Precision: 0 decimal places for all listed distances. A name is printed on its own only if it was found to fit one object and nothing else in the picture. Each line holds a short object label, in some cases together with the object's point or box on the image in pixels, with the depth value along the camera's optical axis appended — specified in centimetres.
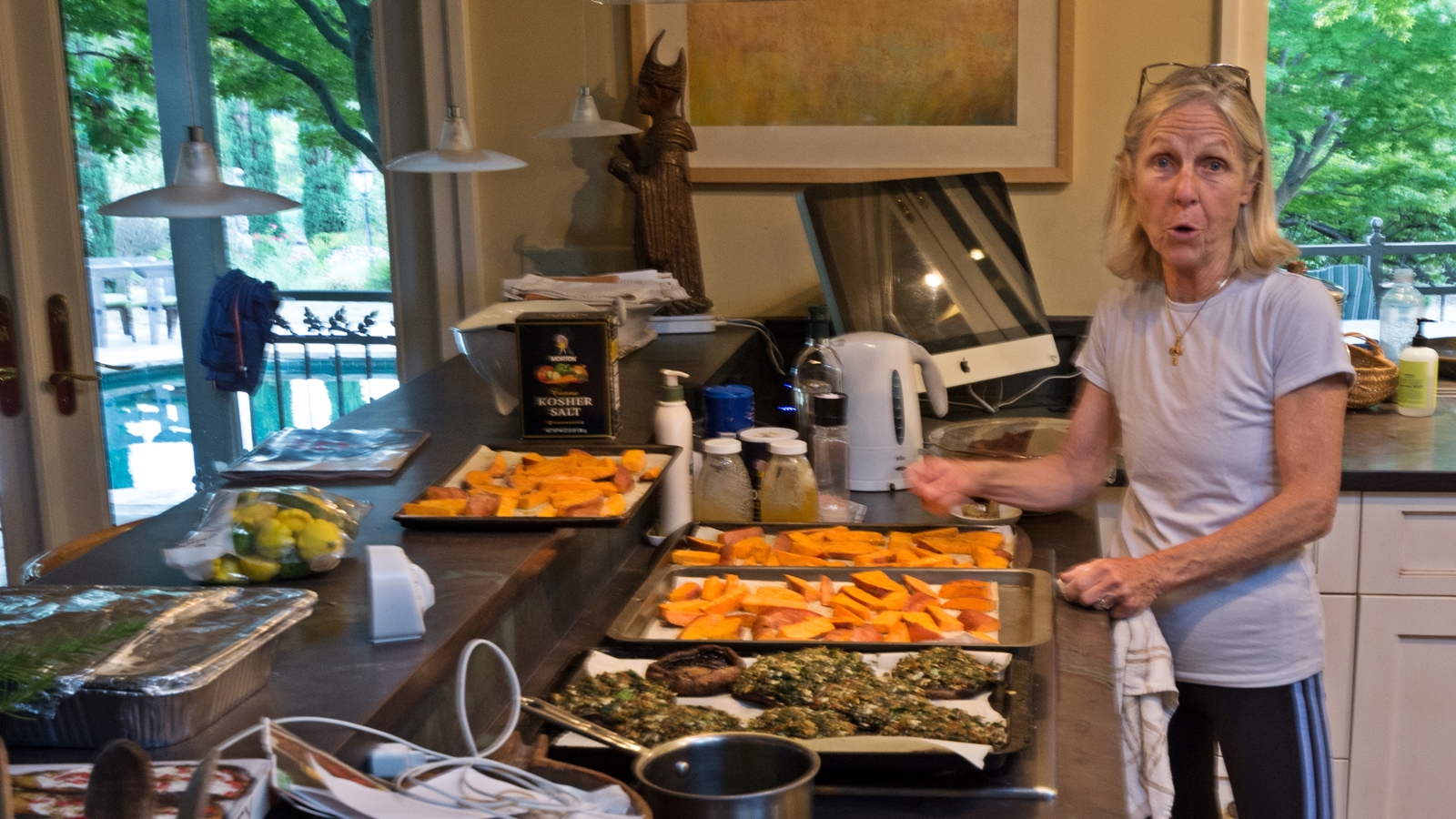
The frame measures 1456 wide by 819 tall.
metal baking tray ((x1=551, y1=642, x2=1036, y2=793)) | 103
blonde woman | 156
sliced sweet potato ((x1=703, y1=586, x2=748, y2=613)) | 147
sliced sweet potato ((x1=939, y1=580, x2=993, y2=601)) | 153
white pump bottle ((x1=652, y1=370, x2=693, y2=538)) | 187
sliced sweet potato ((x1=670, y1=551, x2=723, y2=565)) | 165
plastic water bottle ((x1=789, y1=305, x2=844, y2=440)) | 216
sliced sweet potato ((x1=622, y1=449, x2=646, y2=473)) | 173
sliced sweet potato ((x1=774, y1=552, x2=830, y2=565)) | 165
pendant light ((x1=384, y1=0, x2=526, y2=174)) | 254
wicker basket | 266
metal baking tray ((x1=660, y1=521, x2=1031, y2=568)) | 179
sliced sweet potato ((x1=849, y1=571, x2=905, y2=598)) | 153
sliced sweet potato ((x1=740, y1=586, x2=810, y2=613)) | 147
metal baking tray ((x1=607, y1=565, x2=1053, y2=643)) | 137
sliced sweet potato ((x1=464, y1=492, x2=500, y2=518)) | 154
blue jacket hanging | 343
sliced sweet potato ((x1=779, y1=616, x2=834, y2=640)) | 137
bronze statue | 304
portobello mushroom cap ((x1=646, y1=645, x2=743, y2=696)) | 123
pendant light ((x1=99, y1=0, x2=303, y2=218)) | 217
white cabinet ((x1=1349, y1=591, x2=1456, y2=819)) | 229
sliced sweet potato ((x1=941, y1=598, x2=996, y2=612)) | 149
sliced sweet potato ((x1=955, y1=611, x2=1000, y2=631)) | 142
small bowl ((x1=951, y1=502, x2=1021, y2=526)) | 188
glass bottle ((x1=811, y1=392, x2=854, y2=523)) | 209
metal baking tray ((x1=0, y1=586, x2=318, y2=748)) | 88
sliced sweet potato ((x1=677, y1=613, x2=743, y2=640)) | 139
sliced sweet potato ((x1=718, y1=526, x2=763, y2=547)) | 171
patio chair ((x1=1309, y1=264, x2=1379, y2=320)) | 474
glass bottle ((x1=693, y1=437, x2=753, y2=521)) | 190
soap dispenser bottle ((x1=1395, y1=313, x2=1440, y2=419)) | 260
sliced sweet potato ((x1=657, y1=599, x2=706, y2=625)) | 145
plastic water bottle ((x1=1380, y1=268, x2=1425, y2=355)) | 300
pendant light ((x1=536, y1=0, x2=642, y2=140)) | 288
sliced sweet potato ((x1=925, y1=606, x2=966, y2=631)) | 142
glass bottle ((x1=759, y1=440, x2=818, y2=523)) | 189
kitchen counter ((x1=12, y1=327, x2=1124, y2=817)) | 102
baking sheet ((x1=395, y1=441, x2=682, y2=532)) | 150
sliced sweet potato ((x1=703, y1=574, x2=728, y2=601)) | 152
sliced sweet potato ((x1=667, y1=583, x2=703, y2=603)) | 152
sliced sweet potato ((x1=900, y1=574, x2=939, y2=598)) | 154
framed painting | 305
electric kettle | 216
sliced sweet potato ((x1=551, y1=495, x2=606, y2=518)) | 151
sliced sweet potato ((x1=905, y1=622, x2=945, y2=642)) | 137
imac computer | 274
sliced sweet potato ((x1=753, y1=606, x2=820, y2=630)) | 141
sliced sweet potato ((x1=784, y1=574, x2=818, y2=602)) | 153
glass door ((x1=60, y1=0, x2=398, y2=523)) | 324
